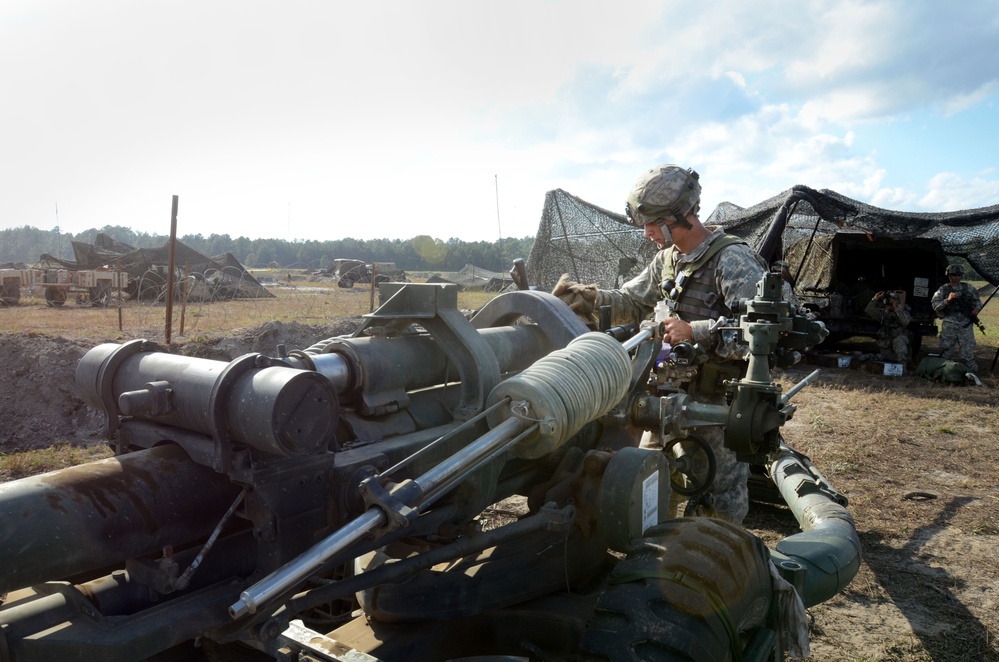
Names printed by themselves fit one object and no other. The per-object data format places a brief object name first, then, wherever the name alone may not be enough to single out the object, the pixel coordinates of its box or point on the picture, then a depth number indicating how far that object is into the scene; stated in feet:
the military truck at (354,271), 131.44
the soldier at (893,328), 49.26
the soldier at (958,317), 47.03
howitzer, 5.95
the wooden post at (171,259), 34.32
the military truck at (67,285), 76.23
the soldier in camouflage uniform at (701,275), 14.62
